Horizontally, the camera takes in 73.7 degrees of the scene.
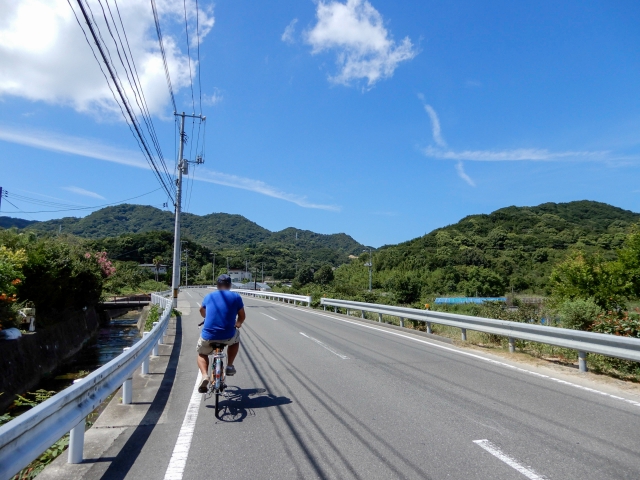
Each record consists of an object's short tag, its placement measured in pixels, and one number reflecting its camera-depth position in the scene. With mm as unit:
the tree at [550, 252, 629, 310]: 28594
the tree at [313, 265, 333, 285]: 99625
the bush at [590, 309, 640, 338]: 8617
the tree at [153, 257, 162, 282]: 89500
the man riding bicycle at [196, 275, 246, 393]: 6012
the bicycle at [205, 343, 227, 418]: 5615
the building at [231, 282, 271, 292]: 85550
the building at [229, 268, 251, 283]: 132000
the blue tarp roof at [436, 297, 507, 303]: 54025
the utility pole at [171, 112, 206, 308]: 24031
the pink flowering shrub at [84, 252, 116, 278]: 28522
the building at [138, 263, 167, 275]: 96950
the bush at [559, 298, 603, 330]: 10289
